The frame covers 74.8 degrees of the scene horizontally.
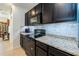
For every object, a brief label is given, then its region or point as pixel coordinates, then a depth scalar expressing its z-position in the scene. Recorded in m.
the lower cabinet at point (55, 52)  0.67
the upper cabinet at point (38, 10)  1.32
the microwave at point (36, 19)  1.34
